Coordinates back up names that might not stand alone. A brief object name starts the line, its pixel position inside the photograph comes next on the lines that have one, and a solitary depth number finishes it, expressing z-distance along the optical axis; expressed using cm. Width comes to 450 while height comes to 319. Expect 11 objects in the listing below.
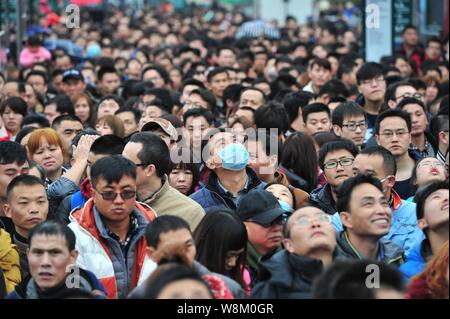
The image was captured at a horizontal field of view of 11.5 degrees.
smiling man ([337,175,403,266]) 1269
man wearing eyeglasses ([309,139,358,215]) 1564
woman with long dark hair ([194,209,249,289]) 1206
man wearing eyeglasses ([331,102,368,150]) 2009
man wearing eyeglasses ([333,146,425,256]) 1389
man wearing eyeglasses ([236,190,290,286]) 1307
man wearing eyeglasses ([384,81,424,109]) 2318
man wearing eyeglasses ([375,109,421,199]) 1772
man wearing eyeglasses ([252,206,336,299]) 1122
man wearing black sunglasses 1259
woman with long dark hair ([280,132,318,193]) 1745
